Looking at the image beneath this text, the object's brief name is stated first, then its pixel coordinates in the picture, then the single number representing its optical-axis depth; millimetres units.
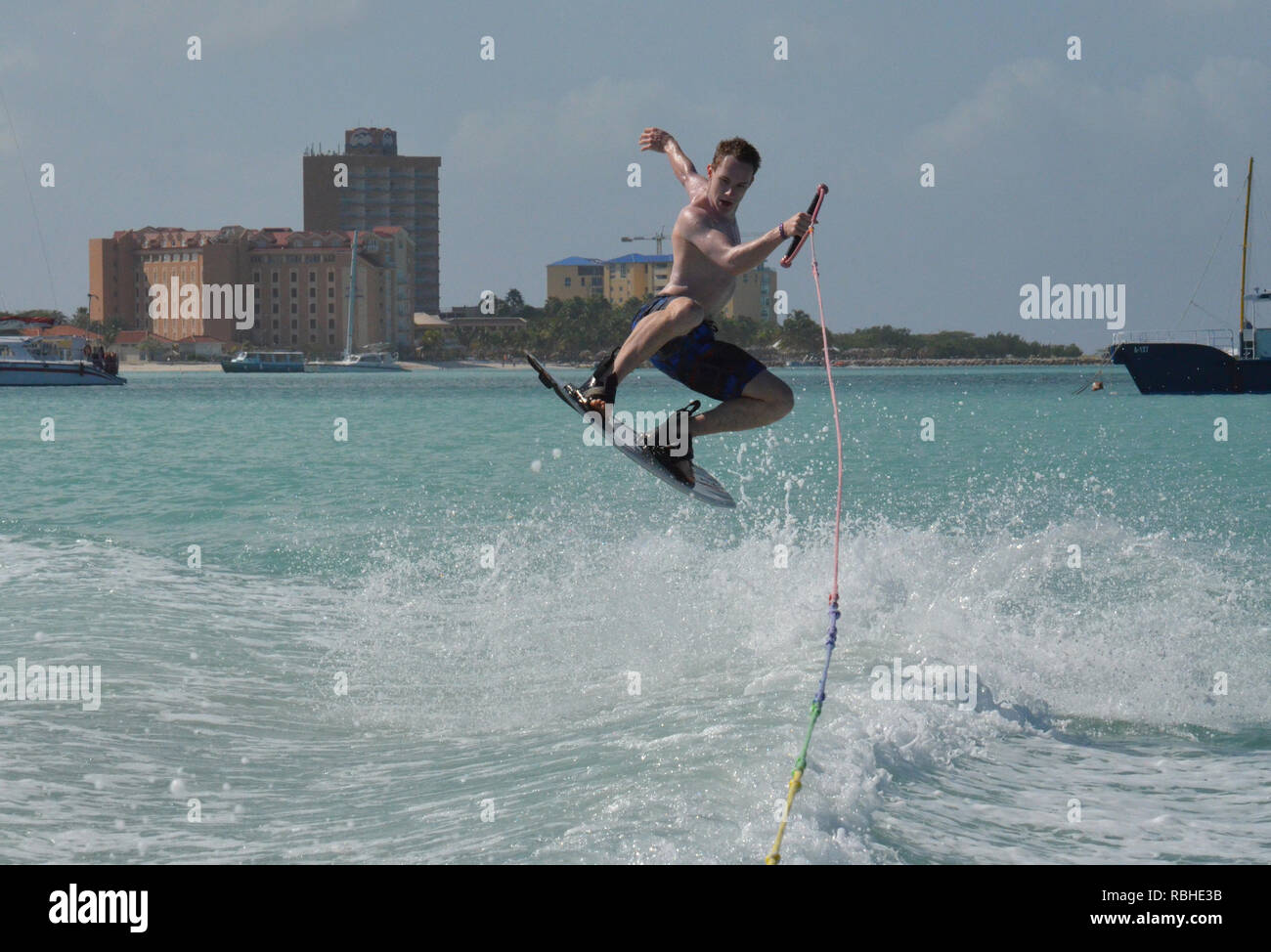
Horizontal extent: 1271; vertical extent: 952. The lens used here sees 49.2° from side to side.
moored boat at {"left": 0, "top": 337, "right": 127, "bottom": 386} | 85000
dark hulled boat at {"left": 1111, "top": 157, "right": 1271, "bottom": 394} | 70875
